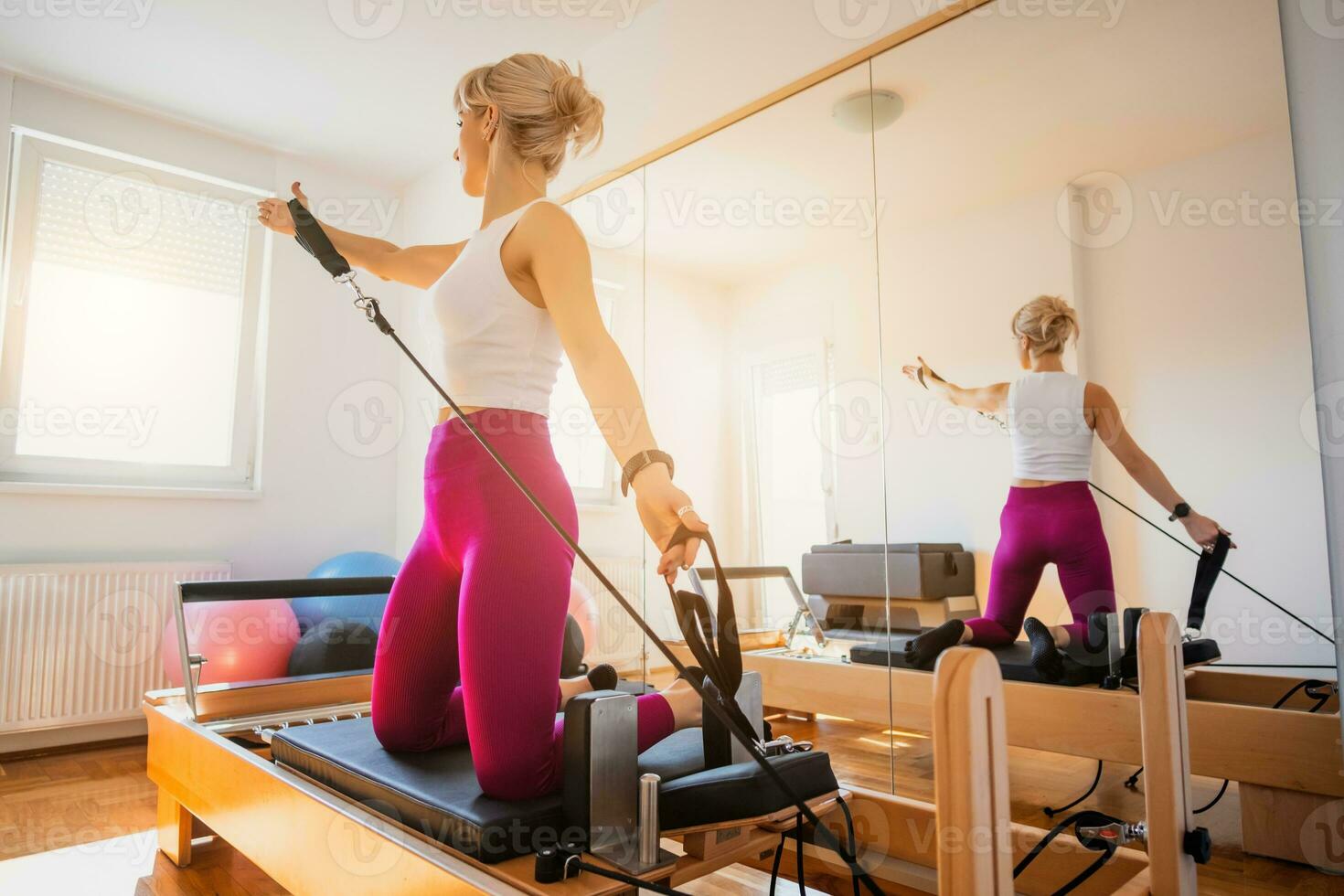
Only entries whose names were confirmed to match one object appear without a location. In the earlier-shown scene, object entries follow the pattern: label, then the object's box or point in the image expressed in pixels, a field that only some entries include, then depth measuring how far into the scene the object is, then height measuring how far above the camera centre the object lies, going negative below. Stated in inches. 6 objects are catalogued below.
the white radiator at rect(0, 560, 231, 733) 110.4 -14.7
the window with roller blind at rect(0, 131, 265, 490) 120.3 +33.0
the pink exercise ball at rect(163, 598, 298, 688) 103.4 -13.7
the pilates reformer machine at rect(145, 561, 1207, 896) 29.4 -14.9
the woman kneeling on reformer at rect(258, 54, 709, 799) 43.6 +3.4
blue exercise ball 115.8 -10.4
